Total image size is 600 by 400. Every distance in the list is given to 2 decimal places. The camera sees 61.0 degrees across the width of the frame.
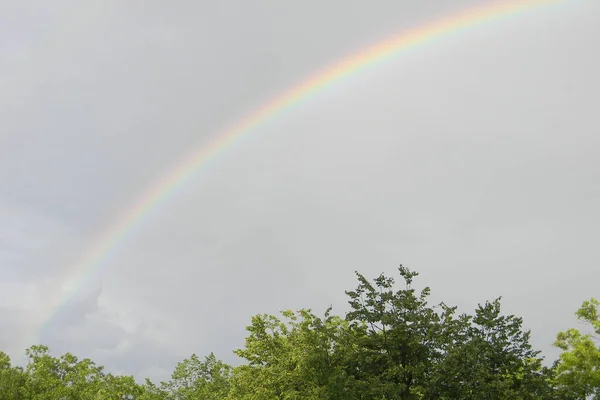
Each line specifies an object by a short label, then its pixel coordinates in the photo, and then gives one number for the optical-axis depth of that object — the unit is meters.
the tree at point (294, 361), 29.50
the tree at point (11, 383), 40.00
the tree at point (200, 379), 50.06
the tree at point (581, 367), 31.67
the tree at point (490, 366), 27.98
